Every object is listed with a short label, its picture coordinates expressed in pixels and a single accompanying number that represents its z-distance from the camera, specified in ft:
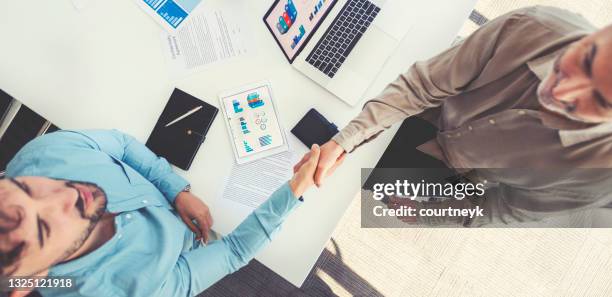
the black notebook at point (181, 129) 3.87
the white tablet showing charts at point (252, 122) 3.82
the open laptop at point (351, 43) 3.84
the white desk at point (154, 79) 3.74
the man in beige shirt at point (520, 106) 2.41
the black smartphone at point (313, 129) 3.75
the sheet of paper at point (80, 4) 4.15
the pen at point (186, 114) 3.91
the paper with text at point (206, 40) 4.03
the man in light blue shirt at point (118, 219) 2.80
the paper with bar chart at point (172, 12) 4.11
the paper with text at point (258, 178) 3.80
